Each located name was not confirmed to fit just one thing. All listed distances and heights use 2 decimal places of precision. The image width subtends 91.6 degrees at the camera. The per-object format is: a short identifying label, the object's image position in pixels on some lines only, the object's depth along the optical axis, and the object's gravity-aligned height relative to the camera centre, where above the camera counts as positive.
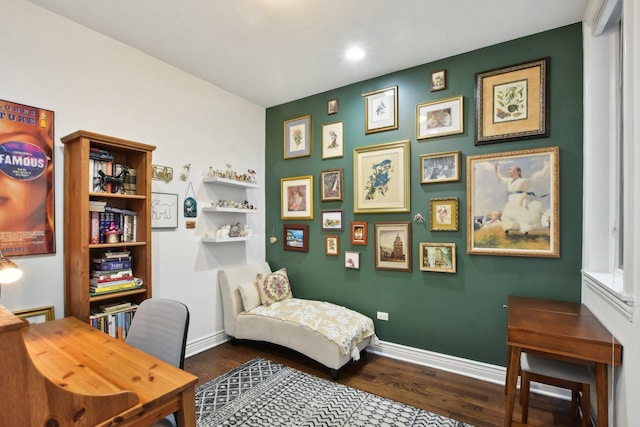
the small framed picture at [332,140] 3.47 +0.80
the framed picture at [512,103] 2.45 +0.89
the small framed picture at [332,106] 3.50 +1.18
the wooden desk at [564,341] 1.58 -0.69
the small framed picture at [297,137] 3.72 +0.90
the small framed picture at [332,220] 3.46 -0.11
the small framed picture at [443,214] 2.79 -0.03
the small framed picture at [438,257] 2.80 -0.43
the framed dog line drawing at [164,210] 2.86 +0.01
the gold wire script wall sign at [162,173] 2.87 +0.36
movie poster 2.03 +0.21
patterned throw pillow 3.38 -0.85
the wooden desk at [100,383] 0.84 -0.68
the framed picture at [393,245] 3.03 -0.35
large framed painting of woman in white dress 2.41 +0.06
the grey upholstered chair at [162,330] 1.61 -0.65
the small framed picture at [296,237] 3.71 -0.32
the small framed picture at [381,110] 3.12 +1.04
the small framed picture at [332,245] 3.47 -0.39
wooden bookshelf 2.12 -0.02
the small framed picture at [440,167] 2.78 +0.40
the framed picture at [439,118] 2.80 +0.86
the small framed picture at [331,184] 3.46 +0.30
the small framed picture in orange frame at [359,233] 3.29 -0.24
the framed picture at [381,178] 3.06 +0.34
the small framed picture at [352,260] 3.34 -0.53
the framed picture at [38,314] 2.09 -0.70
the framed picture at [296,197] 3.69 +0.17
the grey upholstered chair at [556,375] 1.74 -0.93
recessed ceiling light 2.72 +1.41
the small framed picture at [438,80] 2.86 +1.21
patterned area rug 2.10 -1.43
